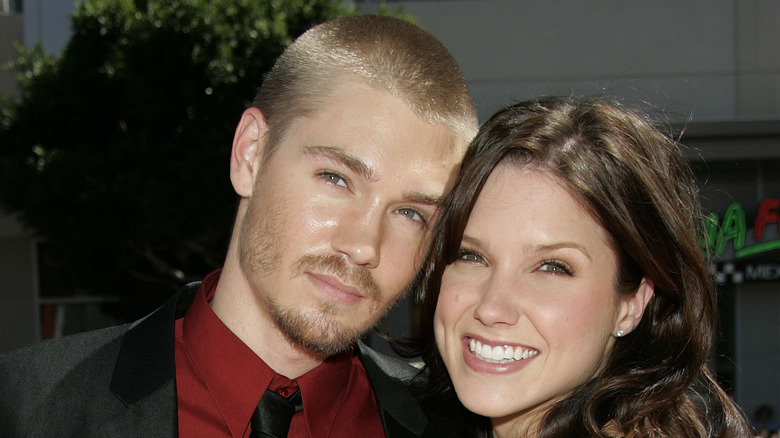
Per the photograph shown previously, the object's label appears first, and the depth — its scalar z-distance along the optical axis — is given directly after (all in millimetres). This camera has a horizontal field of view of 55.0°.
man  2012
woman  2100
